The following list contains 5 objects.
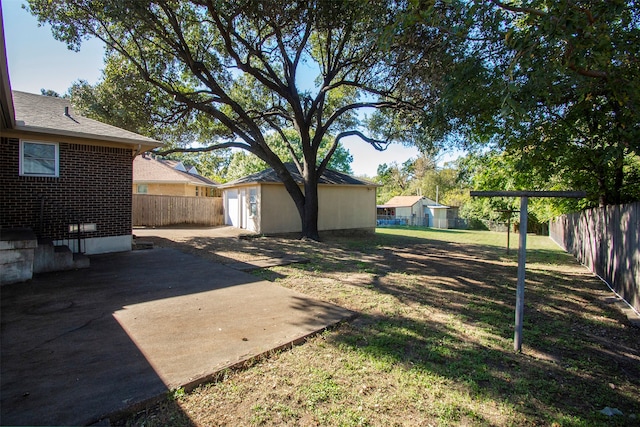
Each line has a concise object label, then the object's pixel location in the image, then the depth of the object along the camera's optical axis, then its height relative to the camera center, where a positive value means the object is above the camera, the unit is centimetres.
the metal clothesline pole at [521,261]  383 -58
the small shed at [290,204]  1579 +49
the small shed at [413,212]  4119 +16
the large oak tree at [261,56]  920 +583
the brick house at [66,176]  759 +94
